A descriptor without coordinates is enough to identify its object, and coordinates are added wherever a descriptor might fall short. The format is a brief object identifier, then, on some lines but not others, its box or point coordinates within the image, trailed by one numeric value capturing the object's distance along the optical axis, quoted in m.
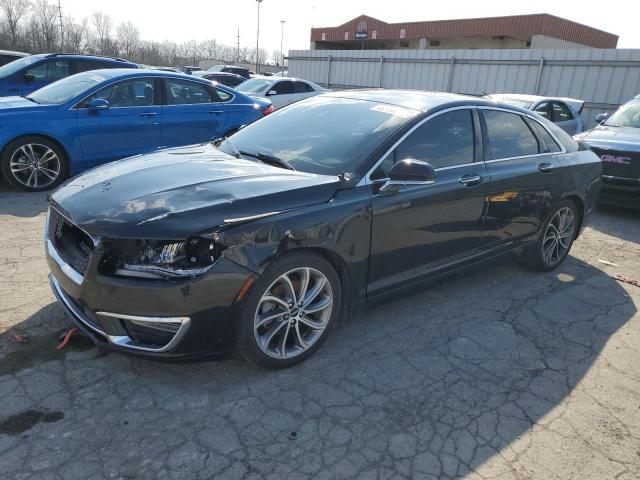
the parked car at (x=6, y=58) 12.06
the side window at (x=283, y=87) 13.58
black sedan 2.55
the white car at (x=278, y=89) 13.43
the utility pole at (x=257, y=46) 46.50
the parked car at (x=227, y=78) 18.59
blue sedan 6.29
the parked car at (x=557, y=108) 9.77
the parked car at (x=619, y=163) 6.94
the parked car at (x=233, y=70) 25.87
